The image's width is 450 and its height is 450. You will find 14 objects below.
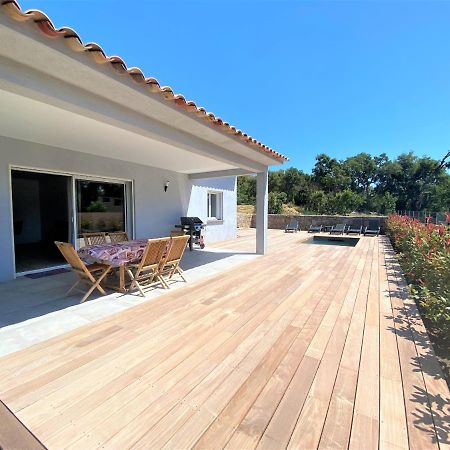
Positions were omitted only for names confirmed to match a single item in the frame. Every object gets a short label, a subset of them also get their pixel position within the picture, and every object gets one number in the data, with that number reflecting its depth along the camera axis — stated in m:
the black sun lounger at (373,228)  13.93
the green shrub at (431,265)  2.94
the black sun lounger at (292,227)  16.12
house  2.39
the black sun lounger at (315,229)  16.21
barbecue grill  9.09
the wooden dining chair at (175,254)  4.62
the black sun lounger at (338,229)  14.59
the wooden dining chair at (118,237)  6.13
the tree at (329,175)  33.44
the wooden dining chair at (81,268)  3.85
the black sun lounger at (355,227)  14.77
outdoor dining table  4.18
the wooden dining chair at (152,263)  4.18
